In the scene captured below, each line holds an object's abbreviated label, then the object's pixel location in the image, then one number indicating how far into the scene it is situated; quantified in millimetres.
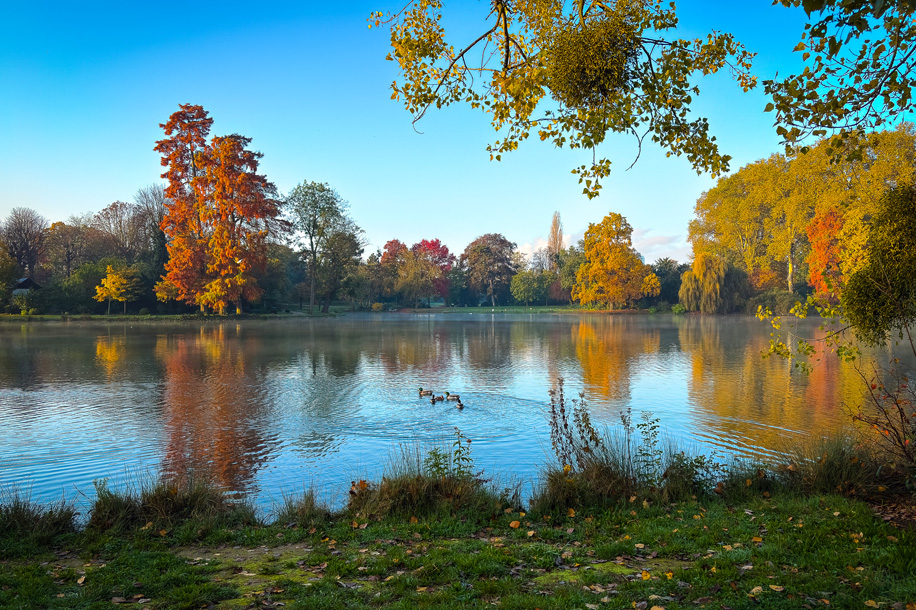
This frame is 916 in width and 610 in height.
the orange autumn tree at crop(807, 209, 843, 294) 43344
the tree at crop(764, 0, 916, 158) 3883
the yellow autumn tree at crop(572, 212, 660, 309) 57656
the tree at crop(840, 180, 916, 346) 7086
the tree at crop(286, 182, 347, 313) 57938
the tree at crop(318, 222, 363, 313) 59125
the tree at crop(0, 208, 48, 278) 58562
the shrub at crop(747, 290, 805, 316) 49219
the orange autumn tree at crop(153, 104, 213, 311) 44594
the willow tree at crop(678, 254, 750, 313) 53156
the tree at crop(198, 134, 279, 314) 44562
